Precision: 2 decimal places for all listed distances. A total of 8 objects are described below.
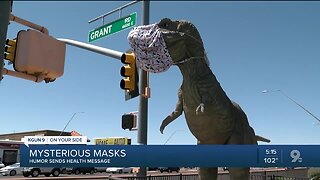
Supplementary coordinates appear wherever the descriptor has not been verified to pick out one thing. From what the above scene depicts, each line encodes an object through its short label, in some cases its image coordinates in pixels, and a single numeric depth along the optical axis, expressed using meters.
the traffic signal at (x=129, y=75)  8.66
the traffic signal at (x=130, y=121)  8.98
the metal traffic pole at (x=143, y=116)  8.83
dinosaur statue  5.42
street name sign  10.43
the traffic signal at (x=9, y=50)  3.28
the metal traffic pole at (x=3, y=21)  2.28
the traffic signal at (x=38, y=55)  2.73
